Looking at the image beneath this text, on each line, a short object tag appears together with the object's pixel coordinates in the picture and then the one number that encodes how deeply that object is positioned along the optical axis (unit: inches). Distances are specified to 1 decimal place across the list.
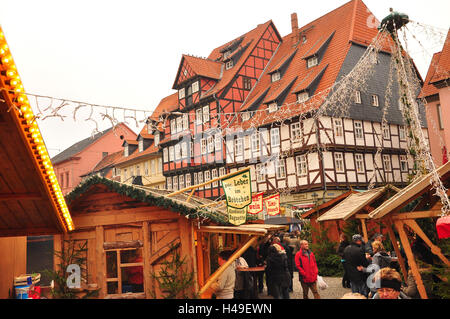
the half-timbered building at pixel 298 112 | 987.9
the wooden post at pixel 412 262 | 266.4
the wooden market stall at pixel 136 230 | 326.0
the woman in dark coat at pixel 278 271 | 361.1
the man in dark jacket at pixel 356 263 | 343.3
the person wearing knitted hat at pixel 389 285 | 199.6
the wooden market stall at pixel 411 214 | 278.1
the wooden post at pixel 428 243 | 281.0
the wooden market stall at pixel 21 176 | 192.9
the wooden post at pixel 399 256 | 330.3
